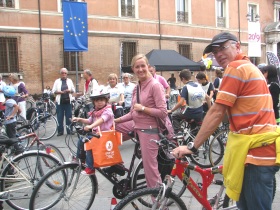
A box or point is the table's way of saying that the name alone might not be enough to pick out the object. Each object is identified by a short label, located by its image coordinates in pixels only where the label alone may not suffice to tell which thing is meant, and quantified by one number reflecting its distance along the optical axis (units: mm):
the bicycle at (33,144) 4386
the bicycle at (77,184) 3733
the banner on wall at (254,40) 13518
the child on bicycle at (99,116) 3896
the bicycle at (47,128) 9000
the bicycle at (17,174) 4086
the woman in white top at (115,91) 8672
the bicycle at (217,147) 5875
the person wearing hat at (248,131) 2359
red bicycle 2814
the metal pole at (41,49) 19438
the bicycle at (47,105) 12018
